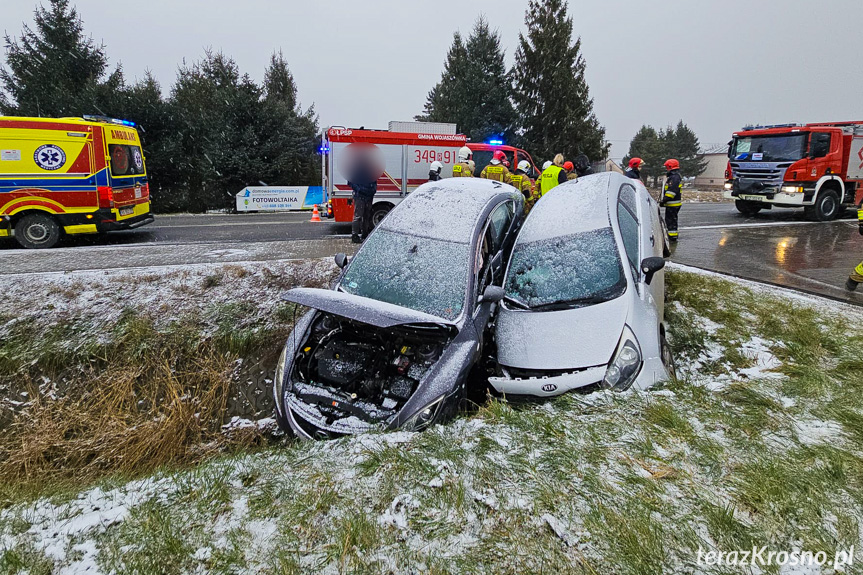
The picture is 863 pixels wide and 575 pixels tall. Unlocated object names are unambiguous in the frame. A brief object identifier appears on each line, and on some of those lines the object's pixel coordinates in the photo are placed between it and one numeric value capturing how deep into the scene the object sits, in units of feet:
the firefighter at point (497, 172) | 29.53
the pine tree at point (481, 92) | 88.89
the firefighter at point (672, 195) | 30.17
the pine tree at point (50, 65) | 63.87
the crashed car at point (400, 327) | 12.13
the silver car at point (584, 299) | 12.67
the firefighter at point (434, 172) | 31.48
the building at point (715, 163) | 229.45
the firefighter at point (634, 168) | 32.14
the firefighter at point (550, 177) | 29.76
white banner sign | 61.98
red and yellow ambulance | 31.45
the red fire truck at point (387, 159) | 38.99
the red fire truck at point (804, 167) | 41.83
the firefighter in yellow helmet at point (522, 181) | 28.89
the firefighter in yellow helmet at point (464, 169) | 30.83
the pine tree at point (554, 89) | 85.35
